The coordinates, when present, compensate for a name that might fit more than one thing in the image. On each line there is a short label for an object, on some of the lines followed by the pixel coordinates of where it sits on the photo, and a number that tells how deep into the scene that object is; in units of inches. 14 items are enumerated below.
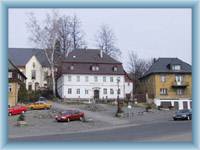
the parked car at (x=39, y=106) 2181.3
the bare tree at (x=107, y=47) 3070.4
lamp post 1931.1
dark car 1641.2
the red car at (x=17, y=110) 1872.5
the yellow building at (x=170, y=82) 3085.6
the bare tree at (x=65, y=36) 2848.9
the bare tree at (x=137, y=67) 3604.8
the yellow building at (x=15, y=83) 2456.0
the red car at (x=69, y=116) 1646.2
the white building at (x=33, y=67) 3500.7
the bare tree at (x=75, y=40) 3161.2
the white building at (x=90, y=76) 3011.8
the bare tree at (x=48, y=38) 2745.3
